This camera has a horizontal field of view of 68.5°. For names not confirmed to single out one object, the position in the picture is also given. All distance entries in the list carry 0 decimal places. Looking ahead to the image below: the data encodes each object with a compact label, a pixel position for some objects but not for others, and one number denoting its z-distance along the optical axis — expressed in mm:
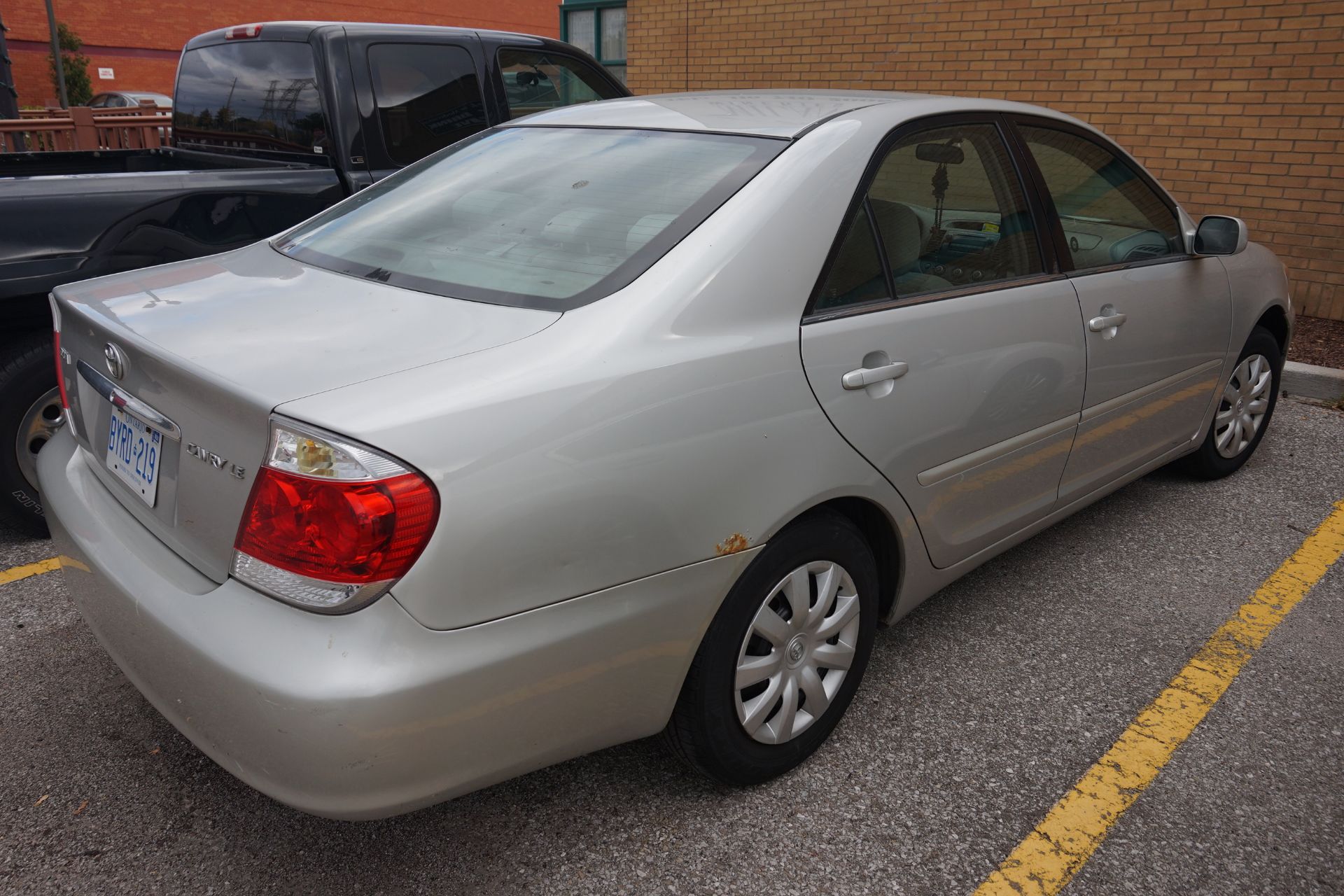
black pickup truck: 3398
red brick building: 30094
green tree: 29281
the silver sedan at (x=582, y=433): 1665
